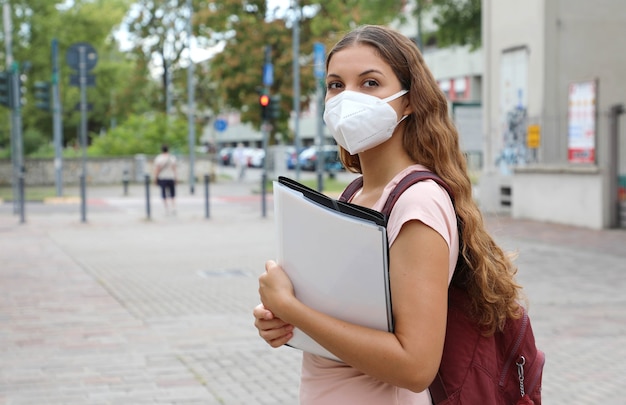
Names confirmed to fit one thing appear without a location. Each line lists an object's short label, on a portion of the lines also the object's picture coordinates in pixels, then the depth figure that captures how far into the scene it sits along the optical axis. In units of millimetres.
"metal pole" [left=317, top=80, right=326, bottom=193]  25095
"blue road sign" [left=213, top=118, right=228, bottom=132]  50250
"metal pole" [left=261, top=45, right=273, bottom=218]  21005
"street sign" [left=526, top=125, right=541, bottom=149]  19656
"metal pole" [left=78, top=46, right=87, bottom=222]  24109
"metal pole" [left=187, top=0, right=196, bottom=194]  36688
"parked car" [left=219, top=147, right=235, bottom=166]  71650
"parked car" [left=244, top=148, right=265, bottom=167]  60494
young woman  1892
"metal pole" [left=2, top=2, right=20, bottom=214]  30128
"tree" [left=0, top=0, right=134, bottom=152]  40844
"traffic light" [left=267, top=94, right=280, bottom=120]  27094
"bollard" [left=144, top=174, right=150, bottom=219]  20775
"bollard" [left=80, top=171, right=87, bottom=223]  20000
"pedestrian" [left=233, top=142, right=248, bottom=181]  45906
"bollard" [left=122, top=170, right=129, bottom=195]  32719
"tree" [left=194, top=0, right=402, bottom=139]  43031
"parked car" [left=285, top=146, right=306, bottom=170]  54162
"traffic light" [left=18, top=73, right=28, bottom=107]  24652
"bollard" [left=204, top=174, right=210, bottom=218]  21181
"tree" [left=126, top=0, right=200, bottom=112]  55375
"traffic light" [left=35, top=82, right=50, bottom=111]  26516
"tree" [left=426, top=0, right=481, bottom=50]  26391
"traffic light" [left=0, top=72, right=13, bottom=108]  24328
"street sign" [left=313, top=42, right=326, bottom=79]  29625
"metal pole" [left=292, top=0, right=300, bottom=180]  36062
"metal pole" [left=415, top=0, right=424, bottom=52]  26719
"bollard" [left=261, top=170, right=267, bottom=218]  20794
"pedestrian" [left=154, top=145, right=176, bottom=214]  22533
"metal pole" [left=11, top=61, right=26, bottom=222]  20131
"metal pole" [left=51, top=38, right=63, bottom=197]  28223
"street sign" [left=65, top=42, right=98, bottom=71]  23989
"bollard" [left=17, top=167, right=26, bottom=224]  19981
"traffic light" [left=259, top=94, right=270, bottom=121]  26703
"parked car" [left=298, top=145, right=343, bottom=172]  52244
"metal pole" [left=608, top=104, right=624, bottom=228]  17047
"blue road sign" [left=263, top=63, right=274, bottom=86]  32206
